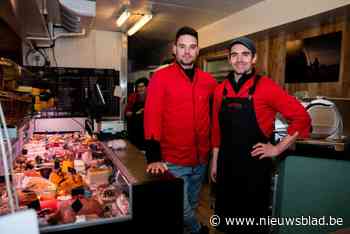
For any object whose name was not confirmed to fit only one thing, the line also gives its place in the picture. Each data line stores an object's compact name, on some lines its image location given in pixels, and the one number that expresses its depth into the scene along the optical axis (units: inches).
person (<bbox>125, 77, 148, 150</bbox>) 165.5
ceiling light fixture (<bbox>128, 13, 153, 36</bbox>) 135.1
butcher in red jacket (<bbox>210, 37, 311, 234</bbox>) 65.4
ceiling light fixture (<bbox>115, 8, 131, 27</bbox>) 131.9
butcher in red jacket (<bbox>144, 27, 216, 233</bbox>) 67.5
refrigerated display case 45.5
